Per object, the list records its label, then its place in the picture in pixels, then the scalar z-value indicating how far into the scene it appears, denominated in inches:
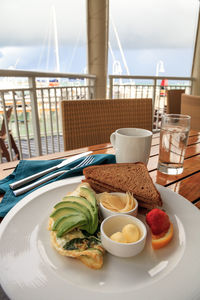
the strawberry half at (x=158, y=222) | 15.0
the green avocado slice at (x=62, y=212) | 15.4
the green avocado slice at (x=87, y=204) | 15.0
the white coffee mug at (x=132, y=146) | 24.1
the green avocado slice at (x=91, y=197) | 15.1
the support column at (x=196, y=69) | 200.4
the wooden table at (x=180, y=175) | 23.9
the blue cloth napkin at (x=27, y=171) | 21.0
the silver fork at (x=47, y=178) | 22.2
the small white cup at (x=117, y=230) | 13.0
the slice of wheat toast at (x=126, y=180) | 18.8
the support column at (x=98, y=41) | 125.8
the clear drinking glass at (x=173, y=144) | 27.5
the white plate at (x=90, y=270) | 11.0
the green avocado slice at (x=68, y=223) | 13.9
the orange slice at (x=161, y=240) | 14.6
